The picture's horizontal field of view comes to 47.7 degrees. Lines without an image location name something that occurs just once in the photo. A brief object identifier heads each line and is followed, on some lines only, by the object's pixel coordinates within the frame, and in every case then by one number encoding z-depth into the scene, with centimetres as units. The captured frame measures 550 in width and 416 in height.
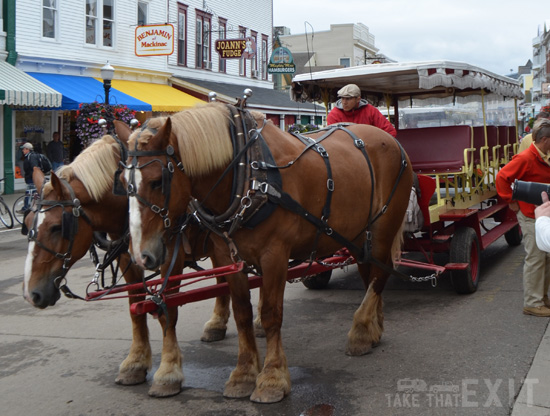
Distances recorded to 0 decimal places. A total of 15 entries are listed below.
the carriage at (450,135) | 689
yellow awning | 2093
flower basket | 1424
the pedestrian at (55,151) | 1844
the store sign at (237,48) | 2419
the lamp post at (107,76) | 1531
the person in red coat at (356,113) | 652
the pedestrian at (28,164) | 1379
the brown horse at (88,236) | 389
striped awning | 1611
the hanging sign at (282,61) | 2753
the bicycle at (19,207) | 1380
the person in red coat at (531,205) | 597
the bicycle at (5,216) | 1362
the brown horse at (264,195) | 368
